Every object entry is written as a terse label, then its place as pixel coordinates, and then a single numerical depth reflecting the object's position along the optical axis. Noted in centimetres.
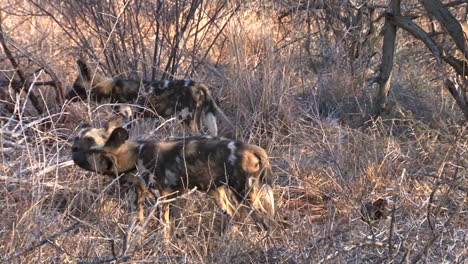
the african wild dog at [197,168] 943
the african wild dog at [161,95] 1356
